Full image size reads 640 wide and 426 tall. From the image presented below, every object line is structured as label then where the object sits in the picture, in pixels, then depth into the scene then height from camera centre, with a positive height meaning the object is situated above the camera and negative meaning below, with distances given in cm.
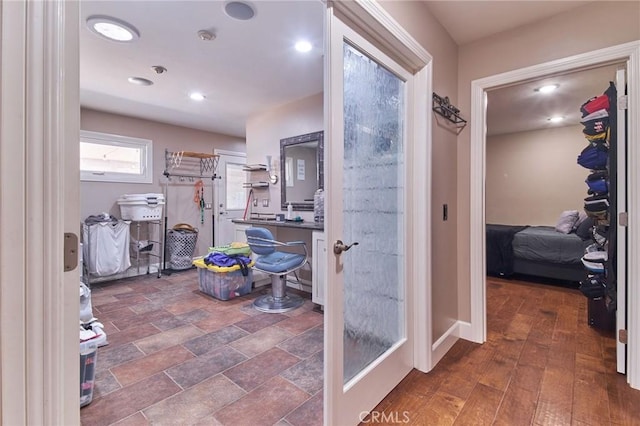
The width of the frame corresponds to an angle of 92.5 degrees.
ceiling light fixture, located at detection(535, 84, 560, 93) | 344 +143
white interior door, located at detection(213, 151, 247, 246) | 545 +32
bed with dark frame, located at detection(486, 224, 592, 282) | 381 -54
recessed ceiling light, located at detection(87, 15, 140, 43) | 213 +134
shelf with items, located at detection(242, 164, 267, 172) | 428 +63
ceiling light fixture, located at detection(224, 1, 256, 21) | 199 +135
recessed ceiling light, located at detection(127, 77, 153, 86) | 317 +139
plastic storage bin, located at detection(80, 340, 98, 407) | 162 -84
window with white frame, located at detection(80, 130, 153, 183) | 414 +78
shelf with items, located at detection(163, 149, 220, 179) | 492 +82
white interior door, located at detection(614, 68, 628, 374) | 186 +2
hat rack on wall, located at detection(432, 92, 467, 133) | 210 +73
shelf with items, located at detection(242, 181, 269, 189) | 428 +40
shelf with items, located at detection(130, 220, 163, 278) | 454 -50
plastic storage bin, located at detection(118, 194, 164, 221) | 421 +9
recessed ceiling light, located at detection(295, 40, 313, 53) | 248 +138
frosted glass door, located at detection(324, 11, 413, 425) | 138 -8
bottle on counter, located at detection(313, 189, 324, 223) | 341 +7
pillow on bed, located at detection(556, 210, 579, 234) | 420 -13
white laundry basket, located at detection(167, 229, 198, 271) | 473 -54
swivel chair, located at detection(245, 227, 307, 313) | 296 -53
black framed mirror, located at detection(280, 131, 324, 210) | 370 +54
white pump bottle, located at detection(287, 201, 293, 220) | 386 +1
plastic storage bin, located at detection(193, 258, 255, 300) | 342 -79
